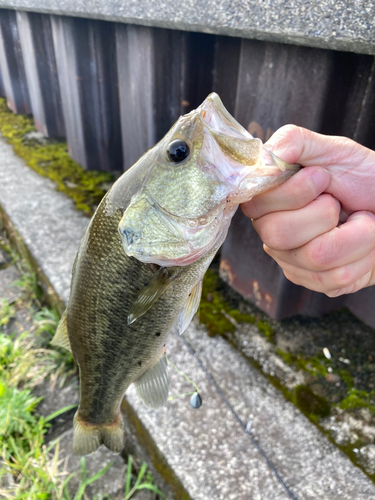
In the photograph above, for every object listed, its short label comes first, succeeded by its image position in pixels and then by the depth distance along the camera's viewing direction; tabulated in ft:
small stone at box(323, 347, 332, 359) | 1.61
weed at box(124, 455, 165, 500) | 1.36
